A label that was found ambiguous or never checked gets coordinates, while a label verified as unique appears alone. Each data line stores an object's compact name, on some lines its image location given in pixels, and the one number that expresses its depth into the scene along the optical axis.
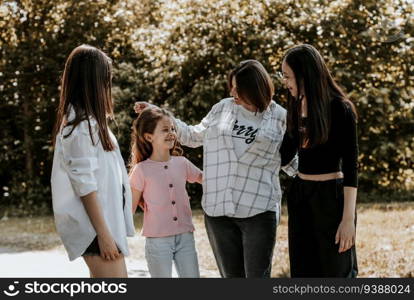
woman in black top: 3.42
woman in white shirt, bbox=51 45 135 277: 3.10
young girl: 3.95
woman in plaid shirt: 3.86
